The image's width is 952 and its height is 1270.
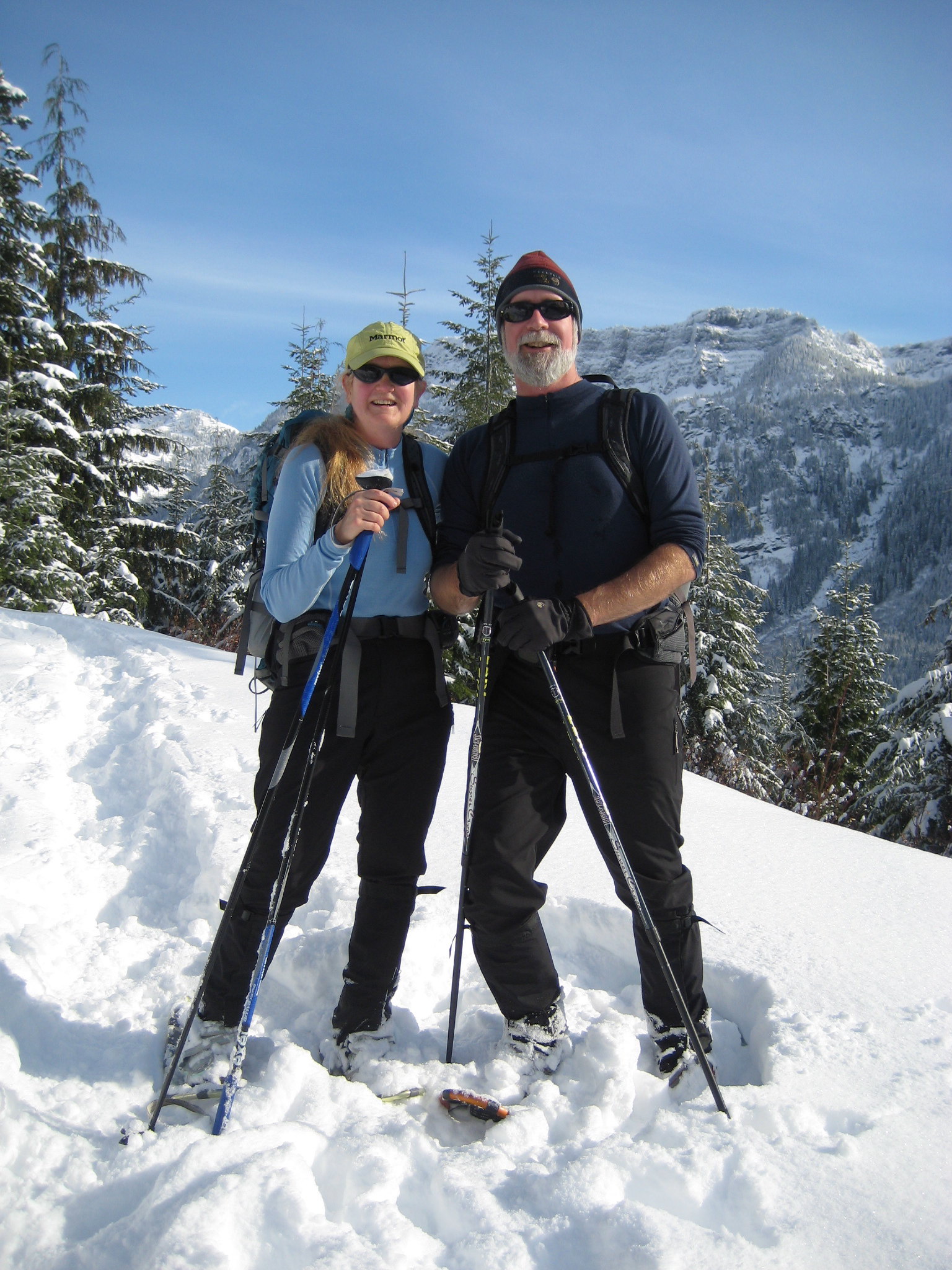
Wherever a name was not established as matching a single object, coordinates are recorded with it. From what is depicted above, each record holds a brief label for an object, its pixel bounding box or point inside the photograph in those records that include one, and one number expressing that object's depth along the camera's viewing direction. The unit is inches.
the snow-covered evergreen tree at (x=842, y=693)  919.0
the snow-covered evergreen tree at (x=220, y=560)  760.3
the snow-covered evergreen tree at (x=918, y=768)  474.9
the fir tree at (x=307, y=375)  782.5
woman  107.7
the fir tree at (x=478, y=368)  662.5
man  106.7
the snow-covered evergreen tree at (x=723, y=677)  673.6
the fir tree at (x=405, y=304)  715.4
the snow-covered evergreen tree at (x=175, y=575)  721.6
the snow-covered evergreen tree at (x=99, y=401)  658.8
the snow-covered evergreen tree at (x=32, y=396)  532.7
